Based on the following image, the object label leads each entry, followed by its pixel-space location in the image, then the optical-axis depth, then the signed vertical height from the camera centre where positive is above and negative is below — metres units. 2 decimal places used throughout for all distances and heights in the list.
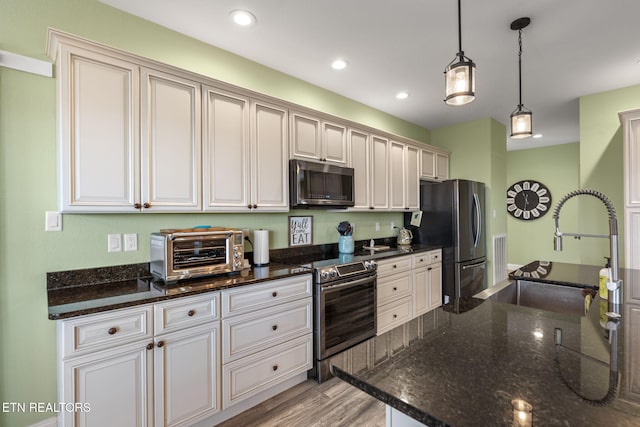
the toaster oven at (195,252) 1.93 -0.26
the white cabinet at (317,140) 2.84 +0.73
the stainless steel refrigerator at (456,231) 3.84 -0.25
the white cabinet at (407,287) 3.13 -0.85
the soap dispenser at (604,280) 1.36 -0.32
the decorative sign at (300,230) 3.08 -0.18
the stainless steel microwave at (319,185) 2.77 +0.27
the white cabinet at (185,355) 1.49 -0.83
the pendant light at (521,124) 2.04 +0.59
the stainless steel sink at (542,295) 1.72 -0.50
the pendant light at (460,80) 1.45 +0.64
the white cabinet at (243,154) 2.28 +0.48
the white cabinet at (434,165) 4.35 +0.70
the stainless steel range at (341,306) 2.48 -0.82
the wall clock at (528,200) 6.36 +0.25
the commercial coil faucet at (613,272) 1.24 -0.26
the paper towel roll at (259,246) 2.62 -0.28
